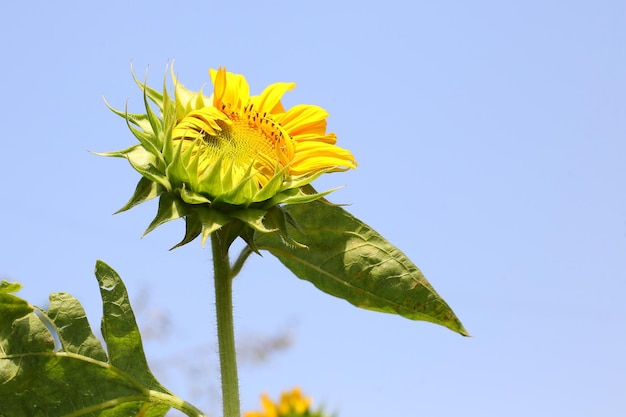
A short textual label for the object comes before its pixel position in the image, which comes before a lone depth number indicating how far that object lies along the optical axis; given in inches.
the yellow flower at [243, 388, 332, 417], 51.9
